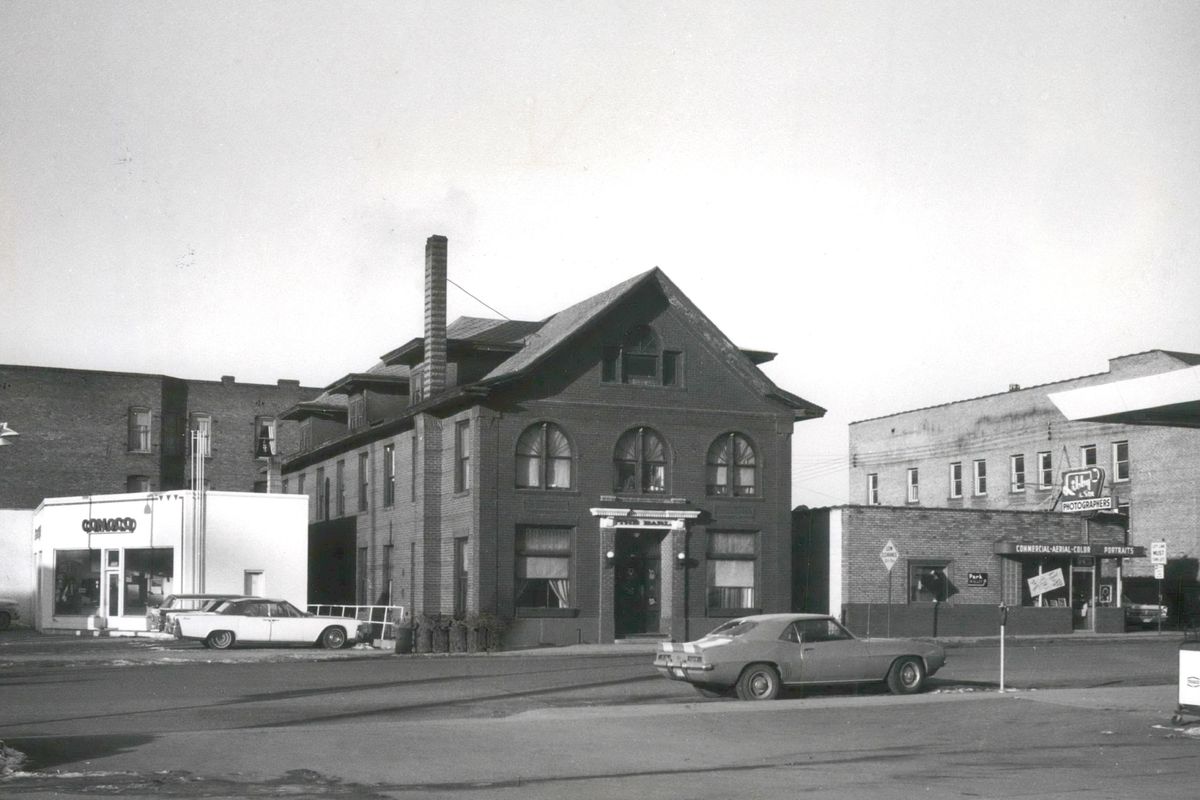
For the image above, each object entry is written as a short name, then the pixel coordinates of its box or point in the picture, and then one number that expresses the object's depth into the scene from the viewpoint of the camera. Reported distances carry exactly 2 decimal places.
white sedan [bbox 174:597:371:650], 35.00
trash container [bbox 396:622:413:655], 35.47
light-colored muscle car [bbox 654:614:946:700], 21.94
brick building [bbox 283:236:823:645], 38.50
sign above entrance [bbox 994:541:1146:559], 44.35
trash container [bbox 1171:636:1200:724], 18.39
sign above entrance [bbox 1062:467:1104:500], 50.41
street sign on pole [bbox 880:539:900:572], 31.47
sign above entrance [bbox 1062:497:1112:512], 48.50
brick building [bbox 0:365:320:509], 65.94
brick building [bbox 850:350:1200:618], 54.38
